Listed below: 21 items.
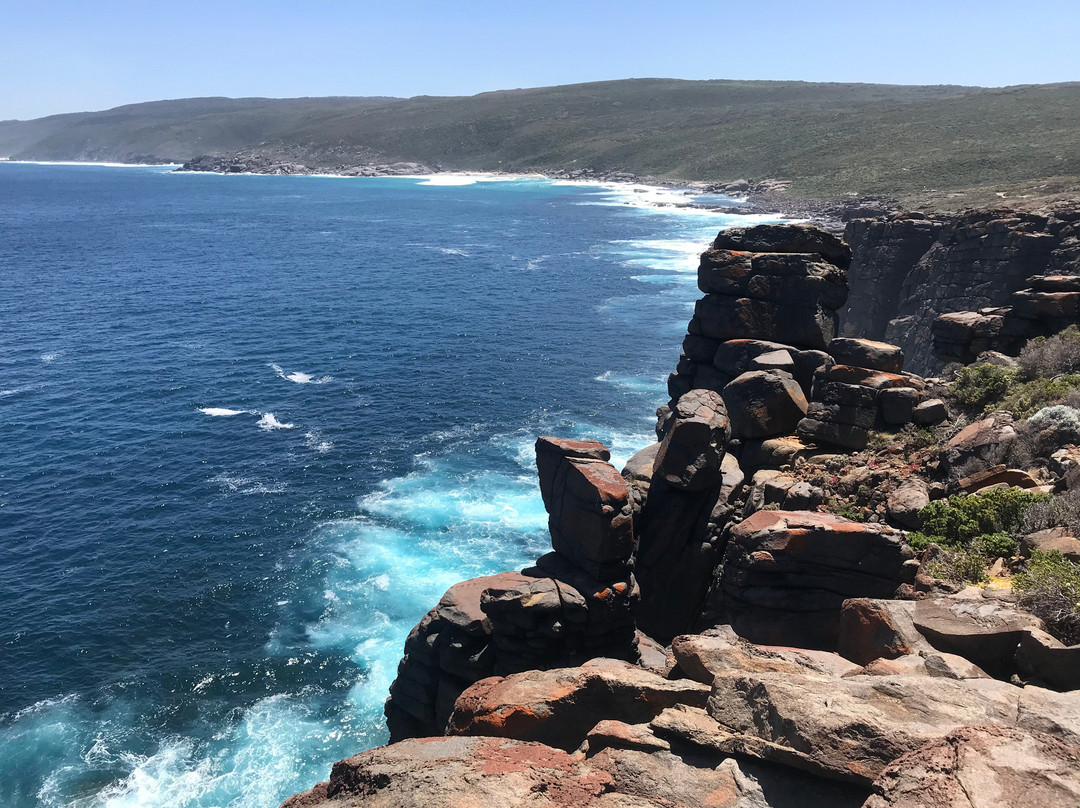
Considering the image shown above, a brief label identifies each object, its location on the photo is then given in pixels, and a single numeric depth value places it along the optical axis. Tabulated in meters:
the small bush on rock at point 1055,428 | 22.30
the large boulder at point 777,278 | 33.31
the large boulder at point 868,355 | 28.83
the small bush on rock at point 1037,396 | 25.02
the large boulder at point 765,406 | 28.67
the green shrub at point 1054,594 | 13.81
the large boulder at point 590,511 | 22.02
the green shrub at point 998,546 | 18.64
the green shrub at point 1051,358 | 28.33
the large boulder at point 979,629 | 13.75
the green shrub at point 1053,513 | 18.34
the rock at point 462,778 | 10.68
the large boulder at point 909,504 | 21.70
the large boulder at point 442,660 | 21.95
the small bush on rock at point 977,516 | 19.42
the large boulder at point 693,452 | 23.62
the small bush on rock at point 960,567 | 17.84
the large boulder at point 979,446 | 22.83
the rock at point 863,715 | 10.07
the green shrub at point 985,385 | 27.34
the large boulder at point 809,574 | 19.12
